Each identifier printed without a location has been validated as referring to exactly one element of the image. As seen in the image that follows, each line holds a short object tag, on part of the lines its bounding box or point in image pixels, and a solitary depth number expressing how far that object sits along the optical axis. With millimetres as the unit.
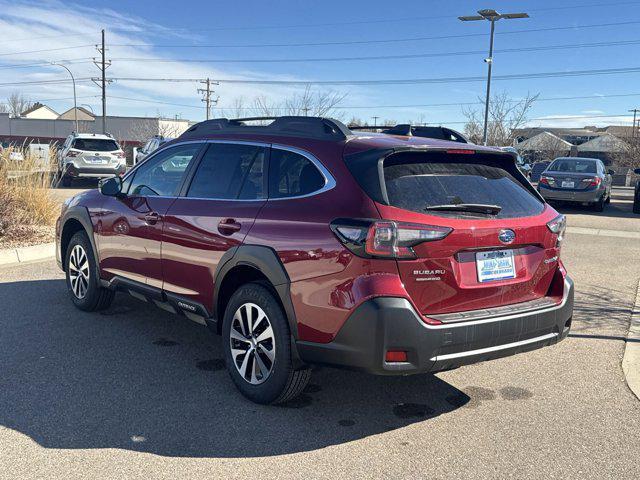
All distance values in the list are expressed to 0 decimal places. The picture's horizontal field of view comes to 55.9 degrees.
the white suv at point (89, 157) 19234
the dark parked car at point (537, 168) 46753
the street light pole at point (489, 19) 21828
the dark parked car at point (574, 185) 16547
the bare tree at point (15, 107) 117456
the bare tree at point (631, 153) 44844
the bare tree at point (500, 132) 32906
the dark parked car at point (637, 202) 17953
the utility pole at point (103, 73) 47312
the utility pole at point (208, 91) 67875
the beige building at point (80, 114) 92325
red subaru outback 3242
